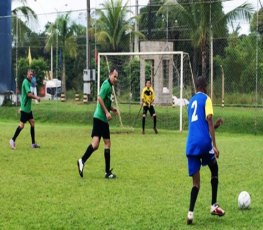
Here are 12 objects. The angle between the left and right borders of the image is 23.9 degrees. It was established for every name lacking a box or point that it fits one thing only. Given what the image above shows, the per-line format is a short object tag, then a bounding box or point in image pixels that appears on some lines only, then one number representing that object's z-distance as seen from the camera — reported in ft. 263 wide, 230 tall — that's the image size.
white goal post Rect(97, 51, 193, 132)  75.14
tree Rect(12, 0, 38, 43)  110.22
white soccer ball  27.40
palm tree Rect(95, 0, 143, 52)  132.67
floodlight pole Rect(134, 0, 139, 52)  125.72
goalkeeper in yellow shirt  73.82
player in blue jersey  25.49
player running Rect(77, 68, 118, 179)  37.14
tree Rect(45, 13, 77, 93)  146.41
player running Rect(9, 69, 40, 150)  52.39
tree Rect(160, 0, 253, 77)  85.97
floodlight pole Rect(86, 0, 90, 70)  105.91
